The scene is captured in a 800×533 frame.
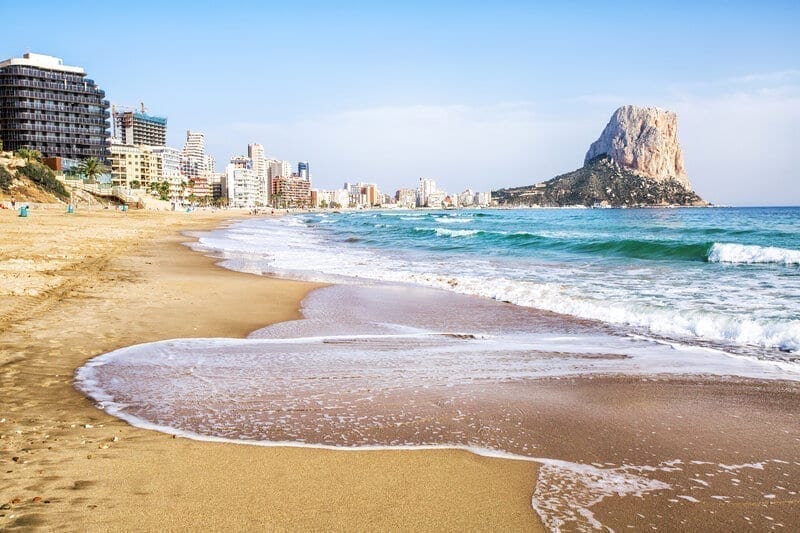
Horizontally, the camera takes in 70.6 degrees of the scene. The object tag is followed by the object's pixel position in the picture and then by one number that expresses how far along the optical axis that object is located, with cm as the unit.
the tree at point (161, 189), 12092
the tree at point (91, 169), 9469
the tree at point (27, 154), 7981
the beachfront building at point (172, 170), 15700
